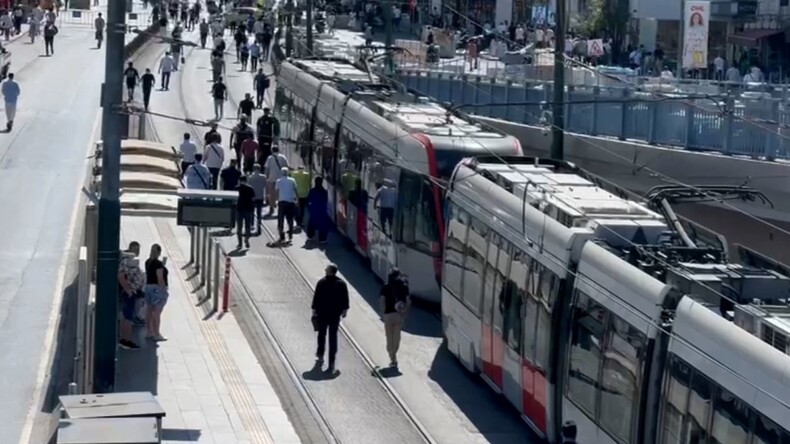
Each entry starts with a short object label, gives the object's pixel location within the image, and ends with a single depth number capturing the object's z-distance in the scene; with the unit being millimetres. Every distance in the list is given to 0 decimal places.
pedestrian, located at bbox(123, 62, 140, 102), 52031
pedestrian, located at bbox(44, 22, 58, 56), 70438
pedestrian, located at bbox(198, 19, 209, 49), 77456
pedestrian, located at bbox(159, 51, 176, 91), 59062
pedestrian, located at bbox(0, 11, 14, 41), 76250
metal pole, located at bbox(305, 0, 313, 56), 58700
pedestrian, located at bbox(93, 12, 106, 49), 76175
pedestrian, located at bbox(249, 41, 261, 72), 68500
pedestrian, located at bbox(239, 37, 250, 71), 68750
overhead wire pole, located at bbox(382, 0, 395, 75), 51894
